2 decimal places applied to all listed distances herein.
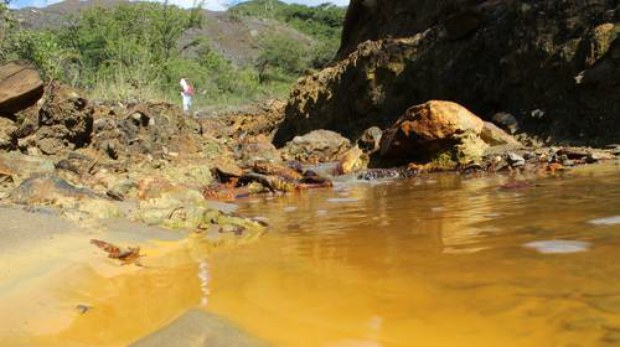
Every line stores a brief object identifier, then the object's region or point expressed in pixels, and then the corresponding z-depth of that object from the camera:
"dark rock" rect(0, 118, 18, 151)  6.14
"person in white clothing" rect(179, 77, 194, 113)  17.02
